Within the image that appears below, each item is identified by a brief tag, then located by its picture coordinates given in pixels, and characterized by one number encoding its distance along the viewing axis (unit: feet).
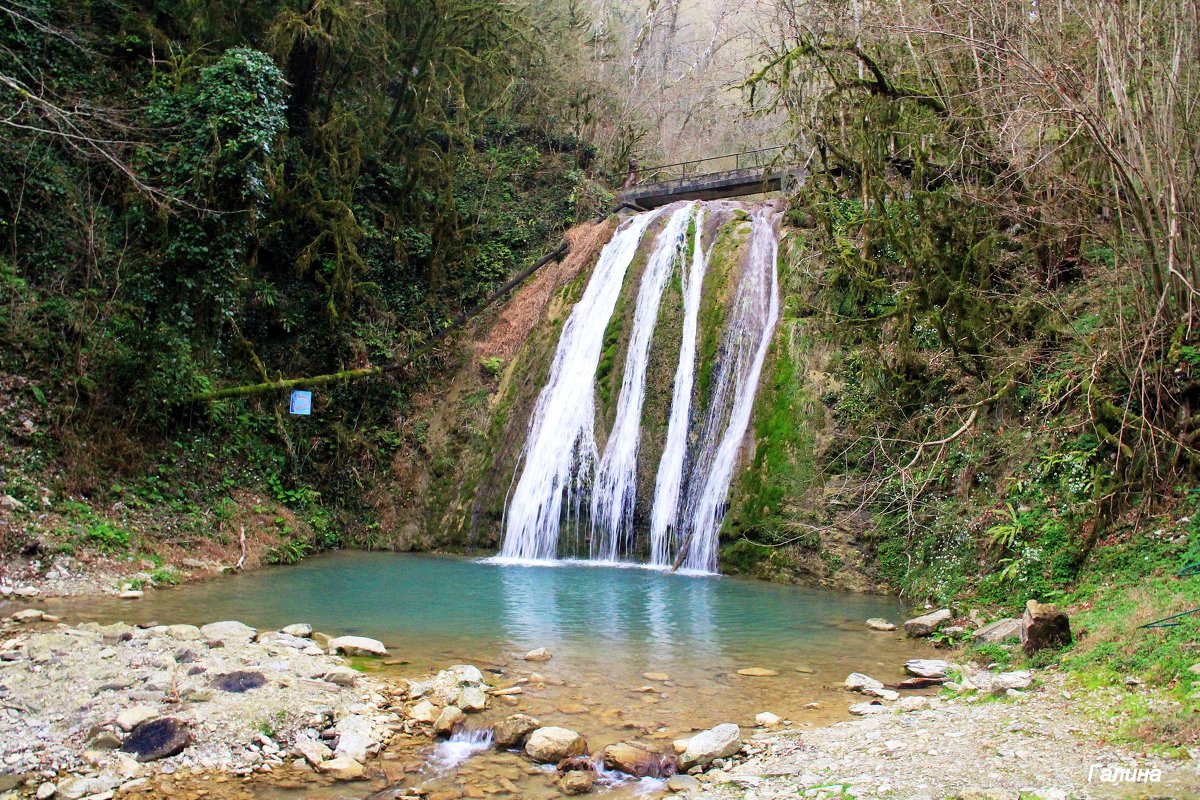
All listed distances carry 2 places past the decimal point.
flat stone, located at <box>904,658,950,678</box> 19.31
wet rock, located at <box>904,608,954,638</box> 23.80
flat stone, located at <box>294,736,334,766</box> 14.46
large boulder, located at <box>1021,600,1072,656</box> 18.72
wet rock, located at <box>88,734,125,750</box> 14.02
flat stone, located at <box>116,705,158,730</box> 14.60
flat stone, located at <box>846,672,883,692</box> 18.67
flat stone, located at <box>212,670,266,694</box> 16.92
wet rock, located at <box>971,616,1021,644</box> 20.58
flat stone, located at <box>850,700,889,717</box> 16.86
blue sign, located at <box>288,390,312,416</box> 45.65
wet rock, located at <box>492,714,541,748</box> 15.48
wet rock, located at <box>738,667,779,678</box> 20.17
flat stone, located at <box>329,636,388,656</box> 21.33
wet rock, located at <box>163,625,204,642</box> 20.91
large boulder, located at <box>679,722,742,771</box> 14.43
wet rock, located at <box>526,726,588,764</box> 14.87
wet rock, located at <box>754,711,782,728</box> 16.34
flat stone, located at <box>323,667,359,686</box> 18.33
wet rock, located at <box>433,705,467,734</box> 16.10
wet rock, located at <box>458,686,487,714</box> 17.15
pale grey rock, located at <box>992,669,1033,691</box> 16.94
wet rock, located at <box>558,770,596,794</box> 13.61
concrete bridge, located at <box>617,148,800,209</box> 60.75
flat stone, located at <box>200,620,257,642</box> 21.16
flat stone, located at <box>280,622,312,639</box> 22.70
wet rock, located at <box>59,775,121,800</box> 12.57
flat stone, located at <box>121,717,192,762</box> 13.99
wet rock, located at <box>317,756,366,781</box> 13.95
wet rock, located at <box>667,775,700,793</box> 13.51
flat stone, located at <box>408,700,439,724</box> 16.60
